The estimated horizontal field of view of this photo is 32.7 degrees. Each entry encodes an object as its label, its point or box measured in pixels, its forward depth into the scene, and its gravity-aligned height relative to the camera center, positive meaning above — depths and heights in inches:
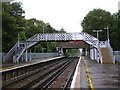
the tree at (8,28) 1235.6 +141.2
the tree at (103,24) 2045.3 +278.5
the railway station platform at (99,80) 417.4 -76.1
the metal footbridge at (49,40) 1381.2 +68.7
